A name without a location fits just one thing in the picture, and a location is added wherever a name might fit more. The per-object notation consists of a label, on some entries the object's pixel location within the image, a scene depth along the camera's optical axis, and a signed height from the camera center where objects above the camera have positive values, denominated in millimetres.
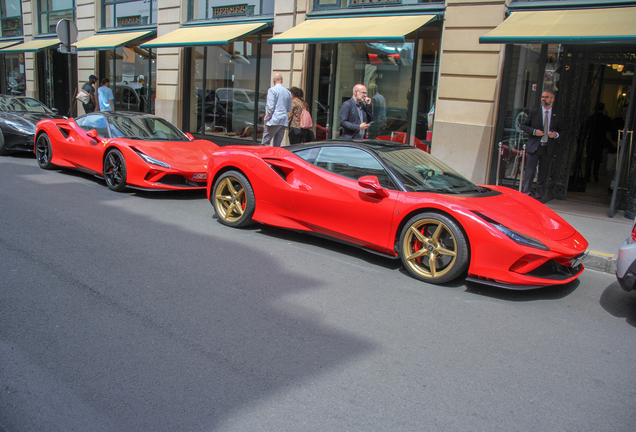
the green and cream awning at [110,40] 16233 +1893
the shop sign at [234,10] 14104 +2680
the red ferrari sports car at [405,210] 4398 -901
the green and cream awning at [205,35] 12646 +1800
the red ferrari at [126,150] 7746 -811
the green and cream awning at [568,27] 7605 +1573
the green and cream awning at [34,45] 20297 +1928
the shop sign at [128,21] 17641 +2721
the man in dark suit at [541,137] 8656 -166
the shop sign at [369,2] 11130 +2494
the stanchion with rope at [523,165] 9219 -708
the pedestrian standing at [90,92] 15825 +154
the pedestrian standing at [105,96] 15112 +57
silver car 3959 -1019
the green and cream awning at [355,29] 9667 +1706
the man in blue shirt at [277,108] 9906 +28
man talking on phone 8906 +10
